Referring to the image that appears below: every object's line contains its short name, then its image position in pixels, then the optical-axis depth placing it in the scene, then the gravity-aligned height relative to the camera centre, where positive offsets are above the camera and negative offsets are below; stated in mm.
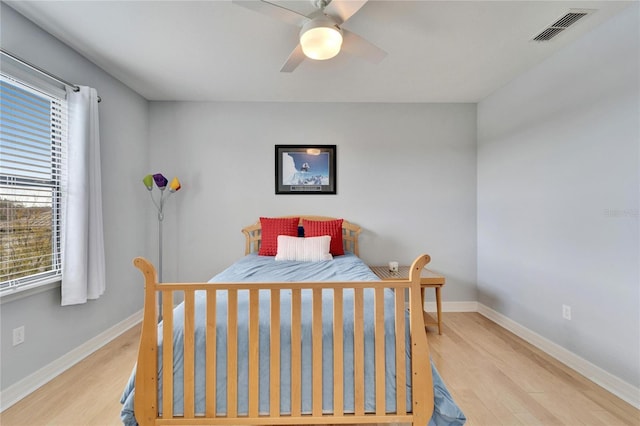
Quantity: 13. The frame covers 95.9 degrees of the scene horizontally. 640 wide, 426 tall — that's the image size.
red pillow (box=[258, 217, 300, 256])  3062 -206
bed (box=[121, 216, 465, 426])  1331 -718
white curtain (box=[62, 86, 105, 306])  2164 +40
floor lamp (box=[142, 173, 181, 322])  3057 +261
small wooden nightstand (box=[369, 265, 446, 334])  2773 -667
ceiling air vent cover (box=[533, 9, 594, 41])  1893 +1302
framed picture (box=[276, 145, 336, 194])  3438 +511
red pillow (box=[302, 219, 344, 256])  3105 -211
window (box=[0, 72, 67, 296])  1819 +216
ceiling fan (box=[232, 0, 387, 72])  1525 +1060
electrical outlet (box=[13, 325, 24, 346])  1853 -790
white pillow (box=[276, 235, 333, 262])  2806 -365
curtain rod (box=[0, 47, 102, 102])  1759 +974
